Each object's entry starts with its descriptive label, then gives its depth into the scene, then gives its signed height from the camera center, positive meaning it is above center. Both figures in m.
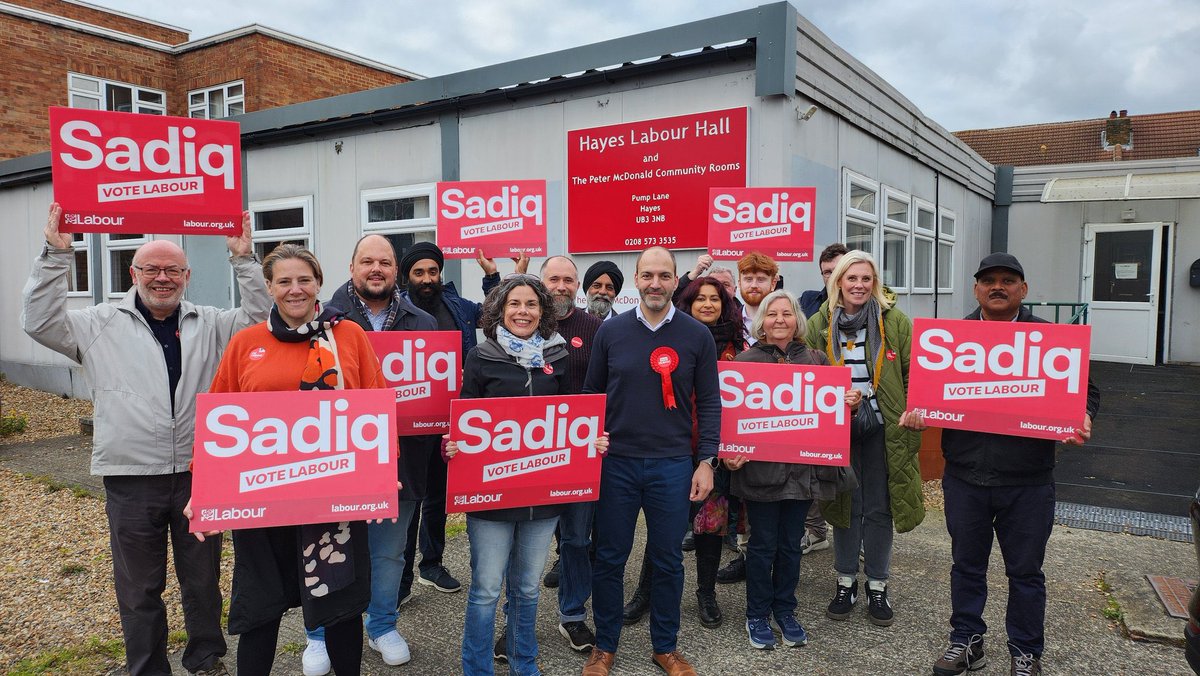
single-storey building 6.62 +1.84
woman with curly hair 3.16 -1.00
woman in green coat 3.99 -0.77
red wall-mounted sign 6.69 +1.22
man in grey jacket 3.12 -0.46
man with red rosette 3.44 -0.67
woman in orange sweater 2.78 -0.95
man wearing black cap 3.33 -1.00
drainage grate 5.33 -1.70
